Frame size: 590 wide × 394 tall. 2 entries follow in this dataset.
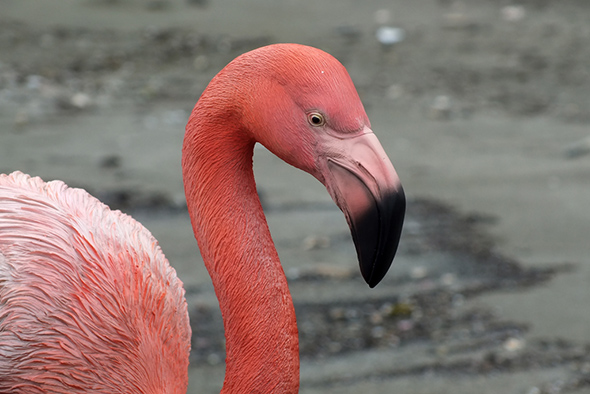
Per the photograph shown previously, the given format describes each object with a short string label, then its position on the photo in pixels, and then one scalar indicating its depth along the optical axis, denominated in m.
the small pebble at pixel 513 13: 15.15
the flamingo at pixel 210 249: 5.07
